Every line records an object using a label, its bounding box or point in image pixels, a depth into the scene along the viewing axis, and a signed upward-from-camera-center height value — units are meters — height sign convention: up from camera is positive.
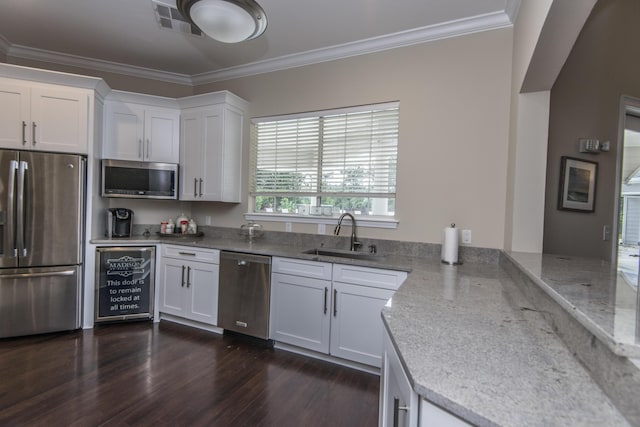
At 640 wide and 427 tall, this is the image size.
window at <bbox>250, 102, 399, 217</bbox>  2.94 +0.48
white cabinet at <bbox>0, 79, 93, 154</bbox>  2.79 +0.76
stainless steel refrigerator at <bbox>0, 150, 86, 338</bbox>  2.74 -0.39
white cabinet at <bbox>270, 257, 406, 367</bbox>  2.35 -0.80
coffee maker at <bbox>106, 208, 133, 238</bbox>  3.42 -0.23
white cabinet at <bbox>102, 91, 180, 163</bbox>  3.36 +0.82
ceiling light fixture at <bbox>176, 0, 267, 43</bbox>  1.74 +1.10
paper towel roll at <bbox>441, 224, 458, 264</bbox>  2.41 -0.25
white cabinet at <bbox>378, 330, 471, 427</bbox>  0.75 -0.55
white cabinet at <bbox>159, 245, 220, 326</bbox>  3.04 -0.81
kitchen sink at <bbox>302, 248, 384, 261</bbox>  2.79 -0.42
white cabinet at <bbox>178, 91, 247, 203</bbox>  3.39 +0.64
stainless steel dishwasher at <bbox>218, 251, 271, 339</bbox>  2.76 -0.81
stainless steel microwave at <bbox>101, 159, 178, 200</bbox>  3.29 +0.24
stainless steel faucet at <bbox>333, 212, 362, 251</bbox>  2.94 -0.22
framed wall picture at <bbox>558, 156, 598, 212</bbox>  2.58 +0.28
